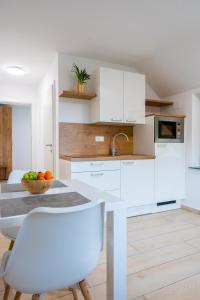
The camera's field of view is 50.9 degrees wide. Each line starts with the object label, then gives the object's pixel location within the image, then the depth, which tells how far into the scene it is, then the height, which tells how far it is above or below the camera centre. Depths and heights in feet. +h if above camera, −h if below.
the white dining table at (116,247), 3.64 -1.79
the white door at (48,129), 10.82 +0.89
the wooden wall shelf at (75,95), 9.39 +2.33
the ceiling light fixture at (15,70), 11.73 +4.29
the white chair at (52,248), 2.54 -1.34
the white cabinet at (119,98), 9.59 +2.22
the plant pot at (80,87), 9.58 +2.66
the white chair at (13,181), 4.54 -1.03
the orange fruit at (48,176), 4.26 -0.63
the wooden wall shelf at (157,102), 11.32 +2.38
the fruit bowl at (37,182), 4.11 -0.72
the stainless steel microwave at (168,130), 10.34 +0.77
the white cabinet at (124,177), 8.78 -1.45
